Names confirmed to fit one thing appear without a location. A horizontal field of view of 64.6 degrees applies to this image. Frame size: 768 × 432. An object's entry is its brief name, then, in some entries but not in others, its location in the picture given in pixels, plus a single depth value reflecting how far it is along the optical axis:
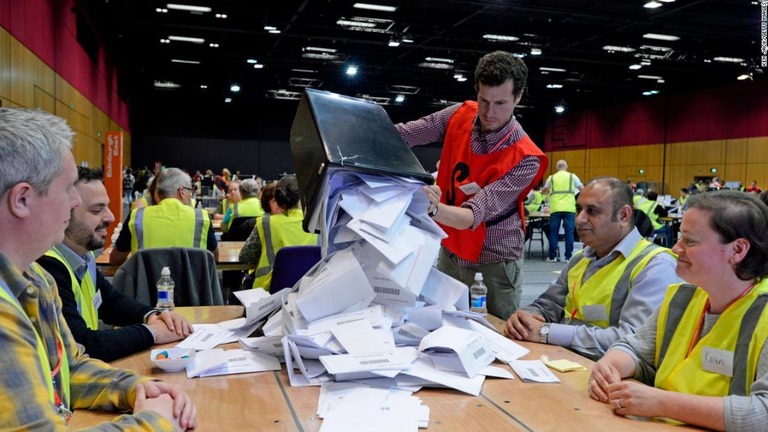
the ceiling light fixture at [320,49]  15.69
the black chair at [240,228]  5.80
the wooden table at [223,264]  4.18
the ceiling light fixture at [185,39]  14.72
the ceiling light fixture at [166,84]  22.00
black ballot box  1.78
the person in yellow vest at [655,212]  10.50
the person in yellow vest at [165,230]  4.04
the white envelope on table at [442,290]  1.95
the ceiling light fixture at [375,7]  11.90
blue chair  3.42
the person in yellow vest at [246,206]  6.11
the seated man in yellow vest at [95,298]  1.87
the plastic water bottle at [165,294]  2.50
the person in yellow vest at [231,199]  7.16
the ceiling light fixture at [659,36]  13.57
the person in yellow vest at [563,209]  9.97
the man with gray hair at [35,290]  0.96
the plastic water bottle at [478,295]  2.52
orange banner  8.78
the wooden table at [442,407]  1.37
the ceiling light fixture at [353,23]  12.98
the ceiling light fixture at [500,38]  13.65
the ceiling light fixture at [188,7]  11.96
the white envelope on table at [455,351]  1.67
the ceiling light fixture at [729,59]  15.37
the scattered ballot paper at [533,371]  1.71
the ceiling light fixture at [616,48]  14.46
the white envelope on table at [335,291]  1.71
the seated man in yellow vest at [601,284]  2.13
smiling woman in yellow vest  1.43
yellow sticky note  1.82
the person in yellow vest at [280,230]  4.02
